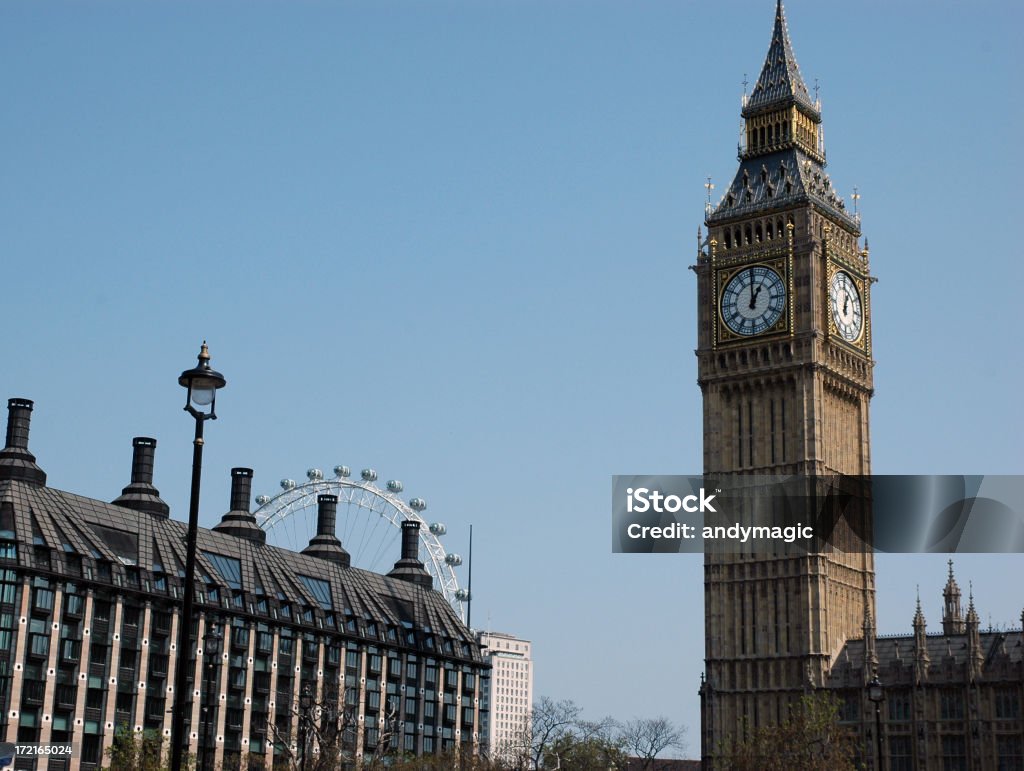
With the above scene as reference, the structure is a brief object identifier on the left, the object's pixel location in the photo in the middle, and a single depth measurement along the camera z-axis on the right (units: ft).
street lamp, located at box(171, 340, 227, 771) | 101.30
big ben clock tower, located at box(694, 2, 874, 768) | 413.18
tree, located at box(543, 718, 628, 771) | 421.67
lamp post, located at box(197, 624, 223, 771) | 173.58
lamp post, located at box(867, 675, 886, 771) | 184.55
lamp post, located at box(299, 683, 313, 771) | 226.17
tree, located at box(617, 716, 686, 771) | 554.05
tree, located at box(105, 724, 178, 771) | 328.70
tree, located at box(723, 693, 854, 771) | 318.24
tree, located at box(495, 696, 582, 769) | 425.03
